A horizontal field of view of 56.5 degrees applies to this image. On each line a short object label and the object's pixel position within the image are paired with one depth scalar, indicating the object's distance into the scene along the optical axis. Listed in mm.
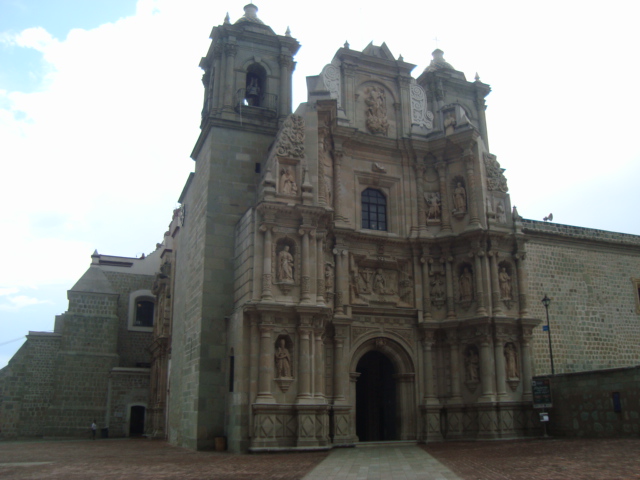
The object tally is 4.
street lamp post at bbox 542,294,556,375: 23378
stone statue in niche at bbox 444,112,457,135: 25125
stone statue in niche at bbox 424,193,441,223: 24812
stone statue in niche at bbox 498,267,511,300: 23247
